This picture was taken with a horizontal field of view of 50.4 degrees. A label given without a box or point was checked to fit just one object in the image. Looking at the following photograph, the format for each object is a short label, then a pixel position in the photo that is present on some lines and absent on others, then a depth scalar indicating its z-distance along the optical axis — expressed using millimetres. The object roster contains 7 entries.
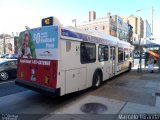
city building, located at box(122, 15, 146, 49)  116750
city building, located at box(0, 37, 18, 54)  62481
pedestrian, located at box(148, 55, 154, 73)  15917
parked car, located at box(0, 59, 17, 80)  11607
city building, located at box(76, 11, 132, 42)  59531
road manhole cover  5664
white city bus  5930
